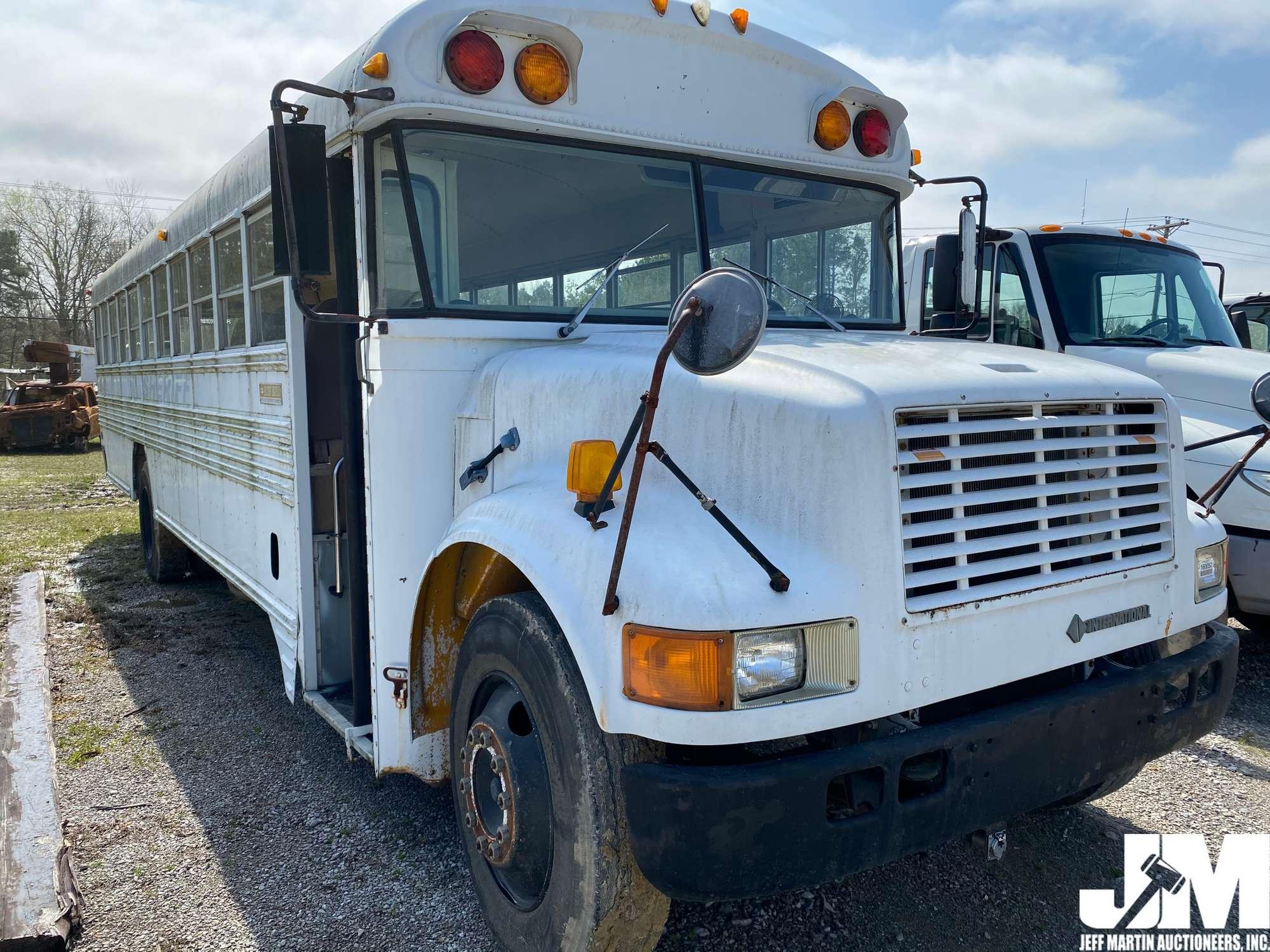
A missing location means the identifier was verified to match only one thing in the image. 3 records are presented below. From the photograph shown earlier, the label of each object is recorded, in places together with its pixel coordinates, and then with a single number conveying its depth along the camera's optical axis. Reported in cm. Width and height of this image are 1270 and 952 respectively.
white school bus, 190
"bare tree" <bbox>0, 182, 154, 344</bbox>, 4184
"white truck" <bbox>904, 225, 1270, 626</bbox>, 506
